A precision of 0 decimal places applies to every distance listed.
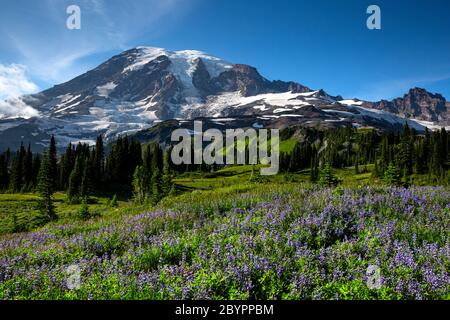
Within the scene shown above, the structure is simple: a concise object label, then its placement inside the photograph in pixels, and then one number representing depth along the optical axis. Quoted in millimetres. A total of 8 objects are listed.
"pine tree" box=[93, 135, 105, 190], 103000
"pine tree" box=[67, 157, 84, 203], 84188
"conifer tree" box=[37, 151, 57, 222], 41806
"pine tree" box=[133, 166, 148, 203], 65188
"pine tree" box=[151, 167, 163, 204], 57875
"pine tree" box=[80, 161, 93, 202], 85625
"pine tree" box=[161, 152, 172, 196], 62322
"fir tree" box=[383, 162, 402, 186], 32594
